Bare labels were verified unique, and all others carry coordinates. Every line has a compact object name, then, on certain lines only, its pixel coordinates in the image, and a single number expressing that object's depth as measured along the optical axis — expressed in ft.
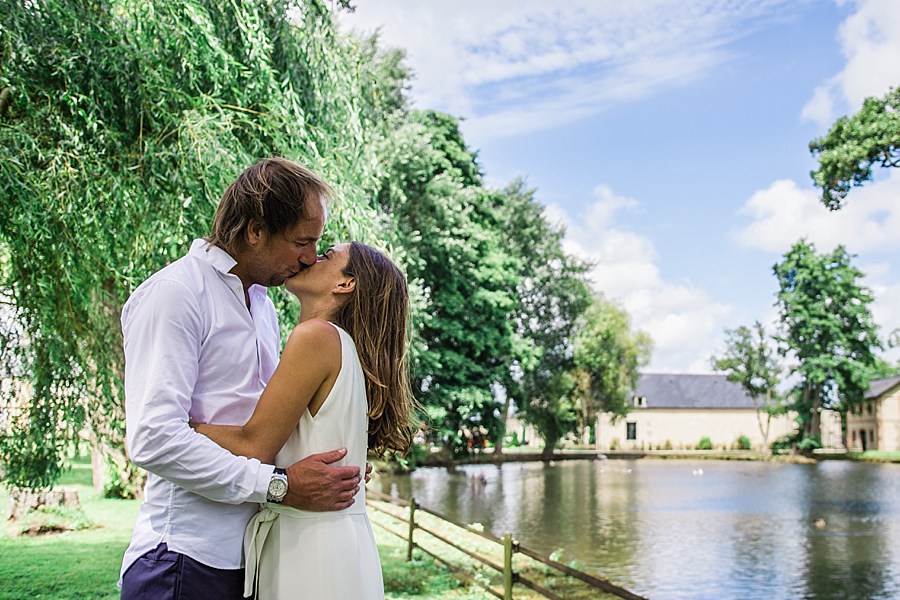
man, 6.32
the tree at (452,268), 73.26
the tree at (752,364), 188.96
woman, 6.73
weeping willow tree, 19.75
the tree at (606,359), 133.39
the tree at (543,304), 105.09
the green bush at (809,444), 177.88
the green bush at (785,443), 184.24
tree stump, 35.22
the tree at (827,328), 175.83
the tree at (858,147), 43.62
